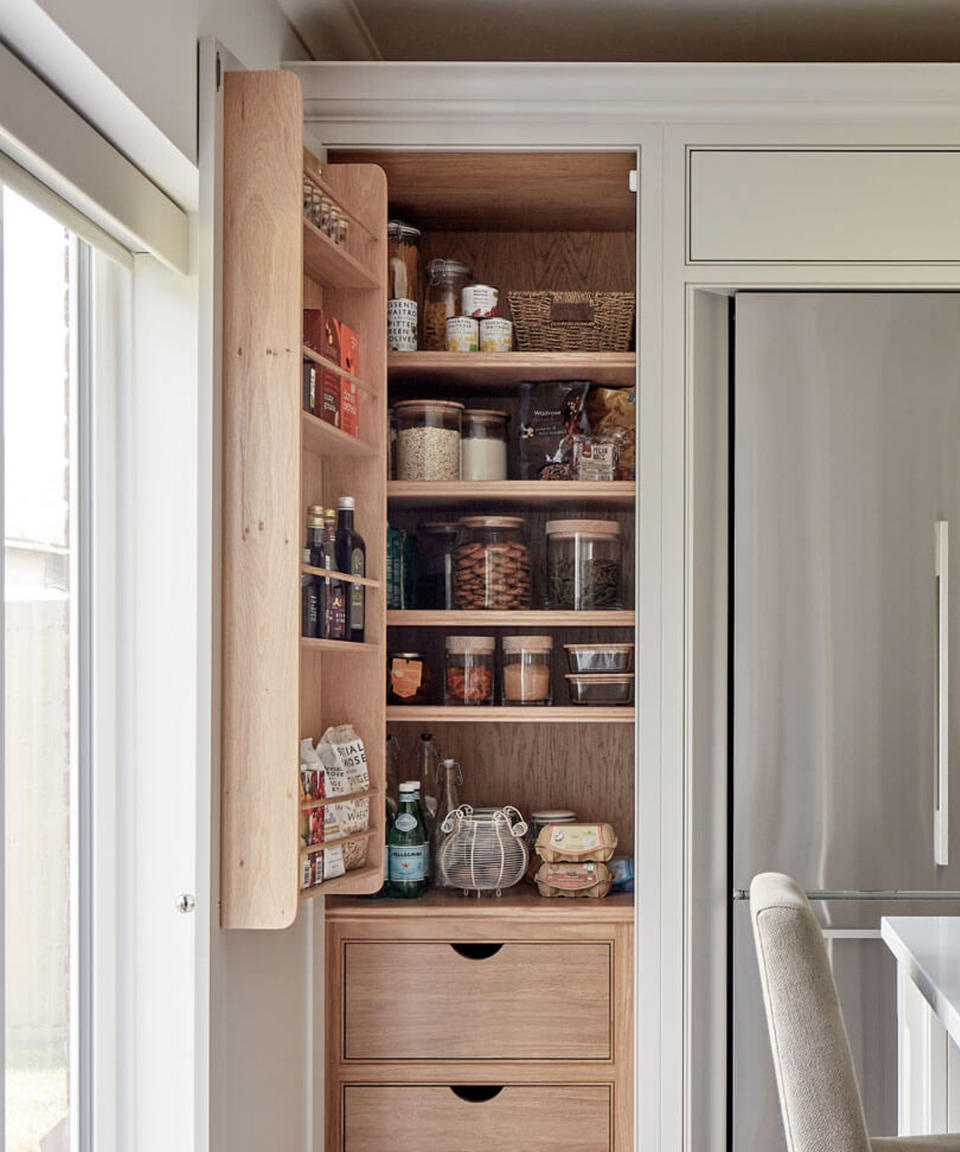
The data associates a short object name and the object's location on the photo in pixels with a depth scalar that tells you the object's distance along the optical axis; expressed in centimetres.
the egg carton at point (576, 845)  269
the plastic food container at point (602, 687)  269
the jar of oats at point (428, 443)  268
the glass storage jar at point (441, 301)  278
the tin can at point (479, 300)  273
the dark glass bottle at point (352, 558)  238
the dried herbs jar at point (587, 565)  271
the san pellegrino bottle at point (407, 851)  267
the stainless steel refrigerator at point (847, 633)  250
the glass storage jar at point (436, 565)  278
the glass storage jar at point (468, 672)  271
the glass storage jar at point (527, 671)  271
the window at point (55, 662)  175
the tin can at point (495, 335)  271
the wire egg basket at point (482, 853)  269
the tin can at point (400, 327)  268
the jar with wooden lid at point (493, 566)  271
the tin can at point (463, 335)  270
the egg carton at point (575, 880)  267
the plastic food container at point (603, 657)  269
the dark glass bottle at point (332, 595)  227
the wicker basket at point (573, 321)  273
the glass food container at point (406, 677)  273
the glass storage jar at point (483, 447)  274
